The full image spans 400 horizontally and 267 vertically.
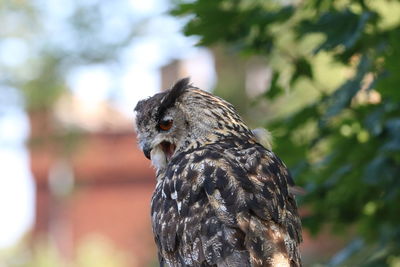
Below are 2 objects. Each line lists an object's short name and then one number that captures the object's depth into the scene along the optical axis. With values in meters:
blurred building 41.03
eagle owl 6.47
